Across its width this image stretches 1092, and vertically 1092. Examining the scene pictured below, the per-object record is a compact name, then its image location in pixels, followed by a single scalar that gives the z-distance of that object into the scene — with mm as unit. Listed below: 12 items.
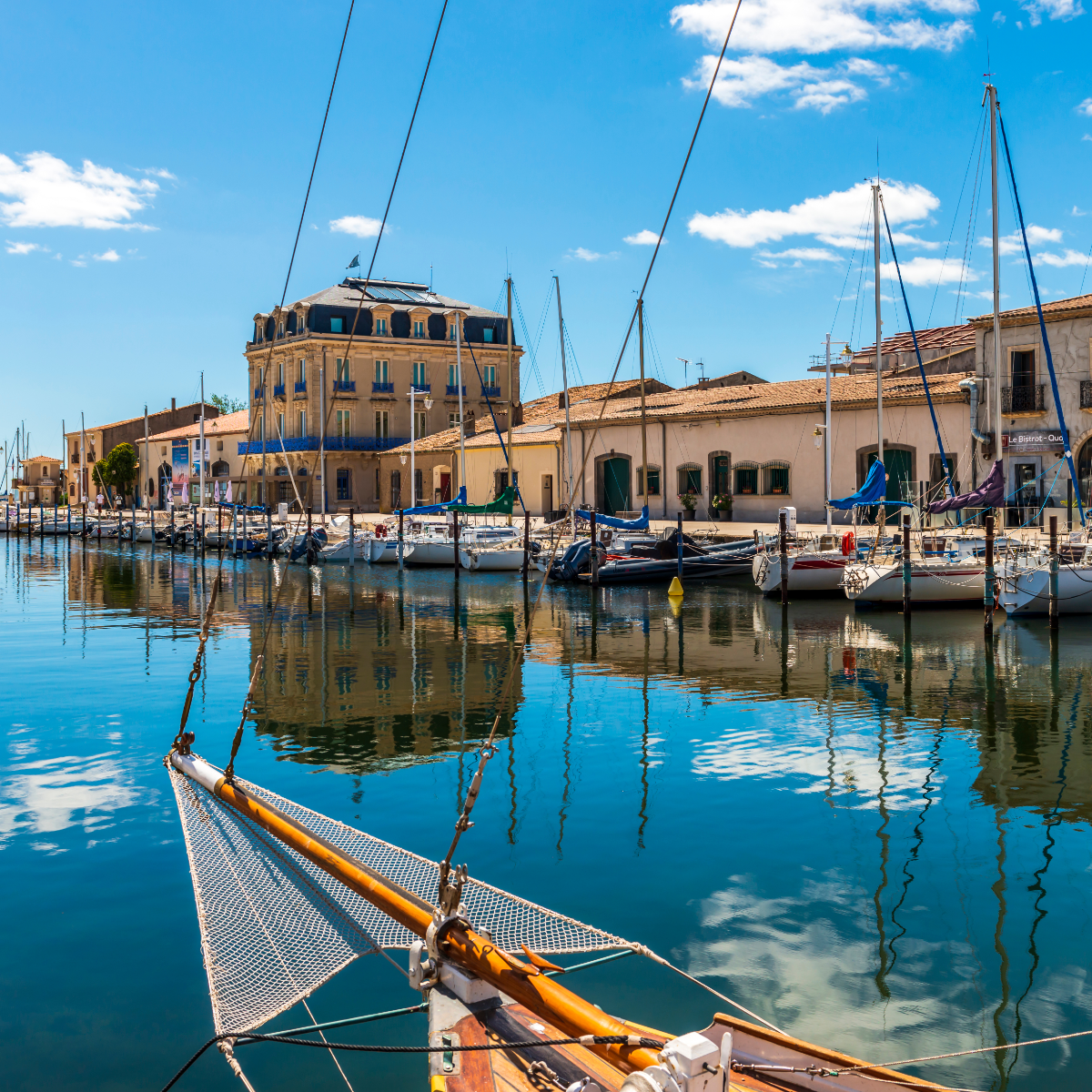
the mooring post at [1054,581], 23859
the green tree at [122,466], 85625
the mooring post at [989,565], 24362
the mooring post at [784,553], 29656
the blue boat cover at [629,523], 37969
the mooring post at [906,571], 26969
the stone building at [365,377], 66562
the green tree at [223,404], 117562
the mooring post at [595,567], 35156
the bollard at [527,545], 37128
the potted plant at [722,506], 44406
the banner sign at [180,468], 66312
